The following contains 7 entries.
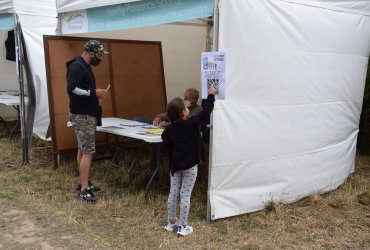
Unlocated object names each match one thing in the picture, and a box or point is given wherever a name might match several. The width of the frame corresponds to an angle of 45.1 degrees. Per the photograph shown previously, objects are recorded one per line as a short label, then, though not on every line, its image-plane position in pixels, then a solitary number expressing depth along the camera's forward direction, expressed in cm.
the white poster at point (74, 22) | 561
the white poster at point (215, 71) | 387
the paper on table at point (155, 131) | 485
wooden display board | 596
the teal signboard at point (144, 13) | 405
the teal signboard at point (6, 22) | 676
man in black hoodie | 460
